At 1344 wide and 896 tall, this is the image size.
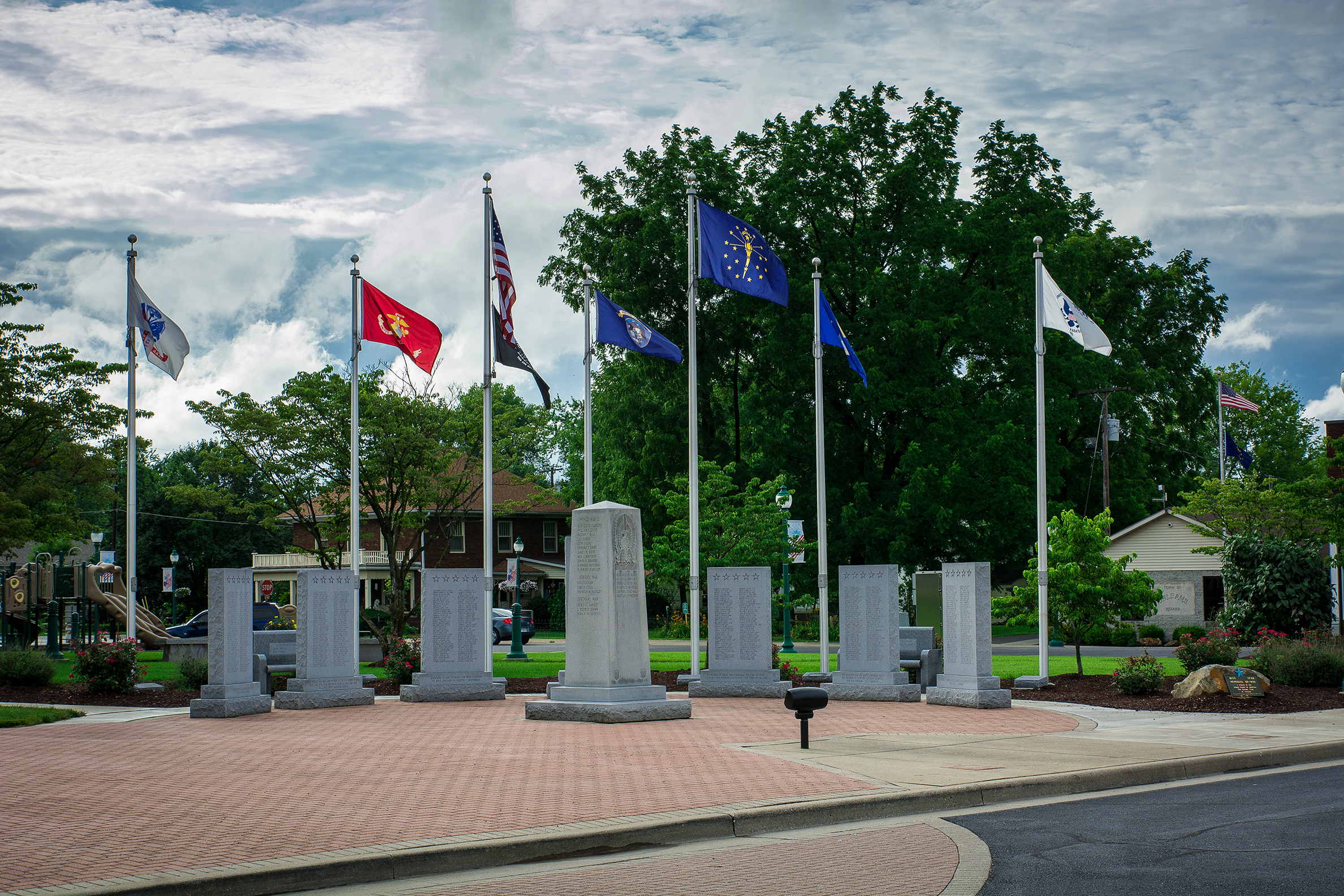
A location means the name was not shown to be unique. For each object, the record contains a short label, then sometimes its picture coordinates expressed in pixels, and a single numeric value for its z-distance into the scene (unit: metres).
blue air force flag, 21.27
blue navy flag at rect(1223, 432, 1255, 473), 44.34
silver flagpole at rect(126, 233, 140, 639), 21.89
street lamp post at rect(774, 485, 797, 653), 32.00
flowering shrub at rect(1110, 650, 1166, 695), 19.12
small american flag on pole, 39.72
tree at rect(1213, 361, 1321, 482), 70.12
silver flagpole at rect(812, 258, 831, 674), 21.27
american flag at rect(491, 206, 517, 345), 20.73
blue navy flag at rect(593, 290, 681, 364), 20.33
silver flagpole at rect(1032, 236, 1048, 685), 20.03
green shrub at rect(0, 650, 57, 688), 22.11
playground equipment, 33.94
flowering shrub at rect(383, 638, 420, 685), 22.23
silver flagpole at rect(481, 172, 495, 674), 20.62
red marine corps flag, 20.97
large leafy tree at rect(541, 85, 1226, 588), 39.94
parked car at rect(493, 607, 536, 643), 46.12
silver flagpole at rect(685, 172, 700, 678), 20.30
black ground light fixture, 12.59
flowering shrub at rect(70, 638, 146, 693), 20.97
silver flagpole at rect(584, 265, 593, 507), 20.64
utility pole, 42.53
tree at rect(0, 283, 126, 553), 32.25
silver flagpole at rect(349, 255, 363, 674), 21.31
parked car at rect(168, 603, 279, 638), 43.47
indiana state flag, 20.59
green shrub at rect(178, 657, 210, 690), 21.55
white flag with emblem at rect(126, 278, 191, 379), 22.75
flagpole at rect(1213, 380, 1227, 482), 44.16
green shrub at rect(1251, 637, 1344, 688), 19.88
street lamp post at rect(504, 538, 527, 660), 32.62
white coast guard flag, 20.80
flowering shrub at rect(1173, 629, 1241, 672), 20.39
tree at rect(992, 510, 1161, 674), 21.97
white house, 45.38
